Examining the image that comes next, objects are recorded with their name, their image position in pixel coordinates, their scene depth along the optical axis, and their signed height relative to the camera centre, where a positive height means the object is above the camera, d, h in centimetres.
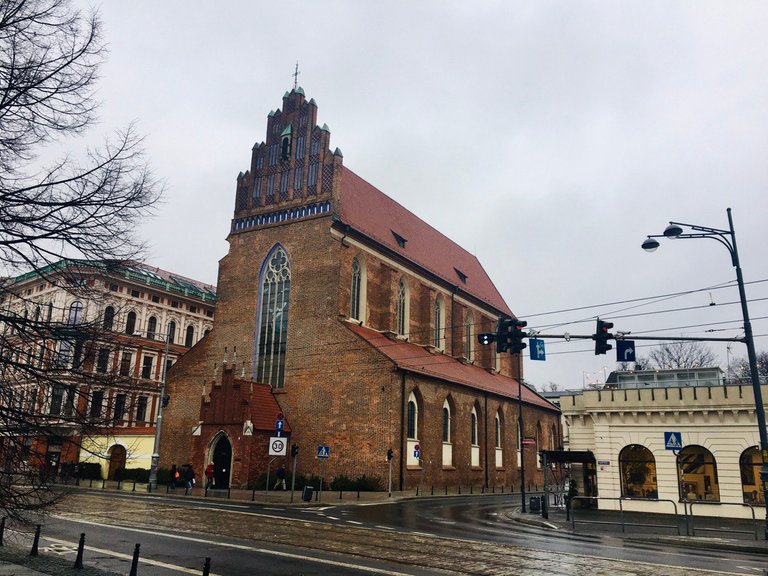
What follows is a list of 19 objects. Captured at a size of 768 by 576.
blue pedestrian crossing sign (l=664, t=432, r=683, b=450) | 1944 +89
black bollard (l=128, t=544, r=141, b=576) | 931 -149
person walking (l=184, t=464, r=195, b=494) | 3160 -94
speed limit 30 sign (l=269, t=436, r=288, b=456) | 2911 +70
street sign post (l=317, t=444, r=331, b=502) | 2930 +45
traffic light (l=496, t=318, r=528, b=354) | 1852 +366
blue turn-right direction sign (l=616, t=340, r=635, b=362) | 1830 +333
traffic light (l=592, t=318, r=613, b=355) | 1761 +353
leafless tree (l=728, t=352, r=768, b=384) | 7245 +1191
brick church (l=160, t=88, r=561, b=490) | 3447 +635
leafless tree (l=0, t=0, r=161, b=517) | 822 +241
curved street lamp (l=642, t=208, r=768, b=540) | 1756 +507
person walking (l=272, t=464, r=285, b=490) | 3372 -81
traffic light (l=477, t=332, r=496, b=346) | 1894 +369
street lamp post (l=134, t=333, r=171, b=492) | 3334 +48
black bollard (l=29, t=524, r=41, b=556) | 1124 -157
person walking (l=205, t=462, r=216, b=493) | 3306 -83
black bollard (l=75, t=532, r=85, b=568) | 1035 -160
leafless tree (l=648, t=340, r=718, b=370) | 7188 +1269
